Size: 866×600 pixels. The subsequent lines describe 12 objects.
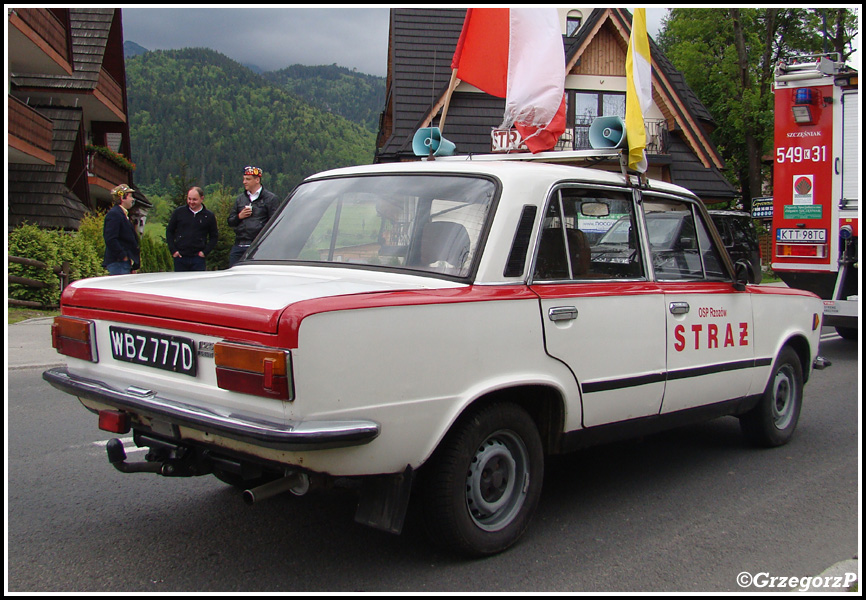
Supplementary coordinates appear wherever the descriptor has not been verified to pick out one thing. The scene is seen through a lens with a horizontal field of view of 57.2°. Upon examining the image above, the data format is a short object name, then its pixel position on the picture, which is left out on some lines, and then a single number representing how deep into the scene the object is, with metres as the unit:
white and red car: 3.01
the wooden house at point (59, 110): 20.36
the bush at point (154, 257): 19.31
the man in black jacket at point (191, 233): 9.20
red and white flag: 5.36
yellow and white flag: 4.53
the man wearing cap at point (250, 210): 8.35
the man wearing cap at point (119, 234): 9.63
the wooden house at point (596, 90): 24.83
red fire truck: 10.05
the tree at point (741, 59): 34.31
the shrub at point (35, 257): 13.84
